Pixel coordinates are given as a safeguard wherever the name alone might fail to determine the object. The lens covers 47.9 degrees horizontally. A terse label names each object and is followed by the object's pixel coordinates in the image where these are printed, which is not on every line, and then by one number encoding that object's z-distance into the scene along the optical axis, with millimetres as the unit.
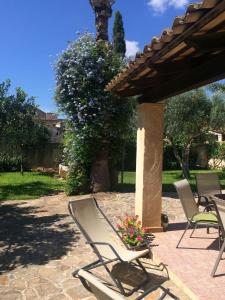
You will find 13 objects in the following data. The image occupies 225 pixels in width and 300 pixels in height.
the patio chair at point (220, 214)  3194
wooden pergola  2559
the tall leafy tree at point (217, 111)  12005
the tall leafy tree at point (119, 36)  19394
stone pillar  4756
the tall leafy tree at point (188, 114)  11731
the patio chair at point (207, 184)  5439
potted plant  4036
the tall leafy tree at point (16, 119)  10858
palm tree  9276
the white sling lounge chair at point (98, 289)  1209
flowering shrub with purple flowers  8208
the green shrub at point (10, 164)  16046
